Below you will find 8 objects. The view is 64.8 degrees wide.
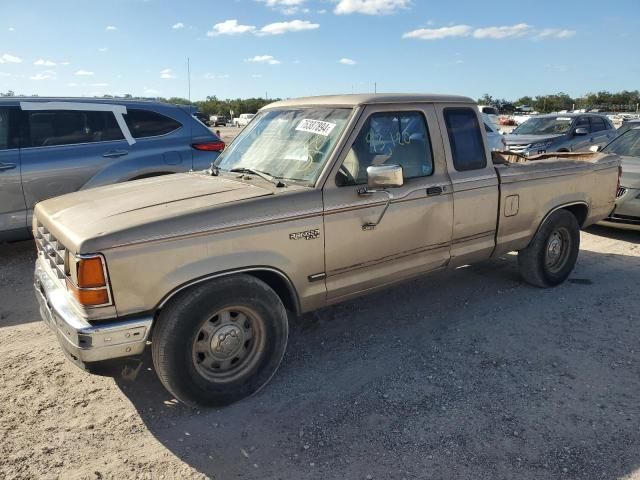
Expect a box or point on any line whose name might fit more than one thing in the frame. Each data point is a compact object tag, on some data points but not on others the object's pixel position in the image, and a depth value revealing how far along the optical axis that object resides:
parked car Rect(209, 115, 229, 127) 48.99
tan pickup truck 2.82
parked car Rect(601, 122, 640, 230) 7.00
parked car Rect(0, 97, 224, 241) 5.87
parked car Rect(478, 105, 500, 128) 16.59
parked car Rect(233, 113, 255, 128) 48.34
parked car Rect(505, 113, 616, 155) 12.38
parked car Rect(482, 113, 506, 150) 10.77
